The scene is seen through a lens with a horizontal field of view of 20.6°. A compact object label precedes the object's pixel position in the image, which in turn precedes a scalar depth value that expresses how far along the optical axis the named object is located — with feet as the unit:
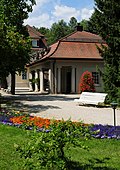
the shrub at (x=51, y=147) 16.55
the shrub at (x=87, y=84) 83.10
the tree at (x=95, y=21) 63.66
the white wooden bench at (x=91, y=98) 65.16
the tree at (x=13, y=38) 65.78
